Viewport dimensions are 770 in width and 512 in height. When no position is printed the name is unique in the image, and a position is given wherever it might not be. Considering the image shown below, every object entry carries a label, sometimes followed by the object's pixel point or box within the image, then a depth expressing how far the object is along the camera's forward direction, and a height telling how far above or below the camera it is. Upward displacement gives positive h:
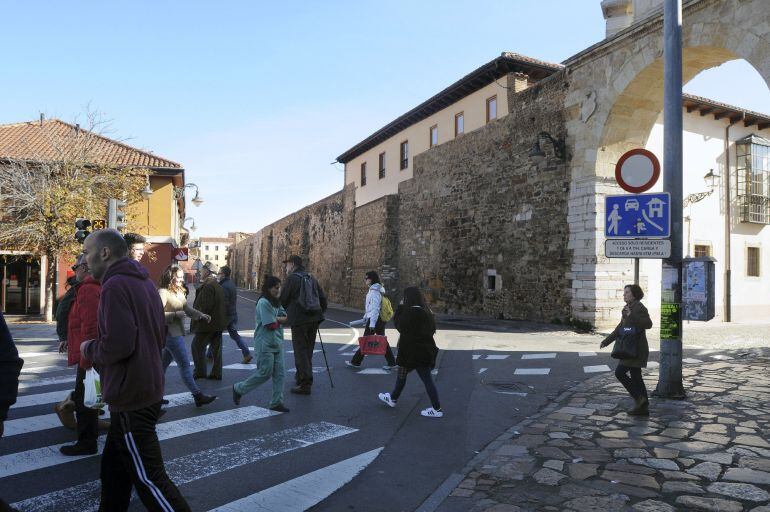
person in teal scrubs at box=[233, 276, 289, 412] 6.15 -0.84
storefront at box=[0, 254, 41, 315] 20.88 -0.41
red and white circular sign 6.51 +1.28
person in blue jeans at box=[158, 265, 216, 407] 6.11 -0.50
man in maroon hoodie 2.79 -0.56
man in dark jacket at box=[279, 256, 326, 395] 7.02 -0.61
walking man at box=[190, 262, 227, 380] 7.96 -0.71
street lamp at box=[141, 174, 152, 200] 20.26 +3.03
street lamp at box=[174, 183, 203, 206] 28.86 +4.34
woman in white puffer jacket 9.05 -0.59
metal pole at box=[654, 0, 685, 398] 6.60 +0.80
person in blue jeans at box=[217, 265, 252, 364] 9.52 -0.54
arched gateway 13.25 +3.98
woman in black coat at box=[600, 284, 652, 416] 5.80 -0.79
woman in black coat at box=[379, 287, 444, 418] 6.04 -0.70
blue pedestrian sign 6.53 +0.76
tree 16.80 +2.56
